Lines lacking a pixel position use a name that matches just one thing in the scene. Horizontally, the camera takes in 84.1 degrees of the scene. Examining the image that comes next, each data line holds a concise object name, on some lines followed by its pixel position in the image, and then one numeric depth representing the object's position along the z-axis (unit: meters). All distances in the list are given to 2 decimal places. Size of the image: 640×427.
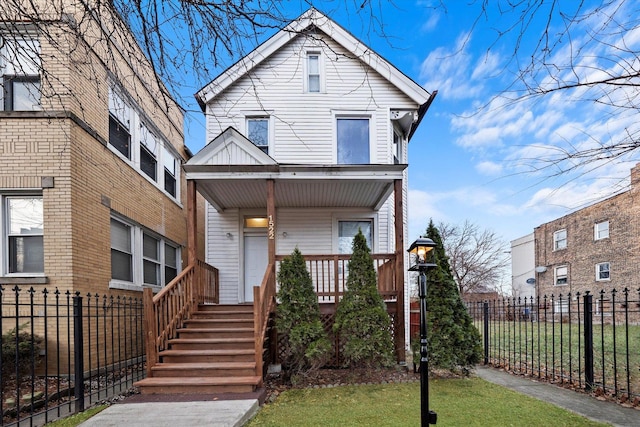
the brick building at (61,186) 6.46
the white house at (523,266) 25.66
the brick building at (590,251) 17.03
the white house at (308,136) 9.74
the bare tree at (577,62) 2.51
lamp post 3.81
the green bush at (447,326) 6.11
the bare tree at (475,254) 27.83
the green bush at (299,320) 6.09
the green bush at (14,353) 5.50
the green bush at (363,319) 6.09
